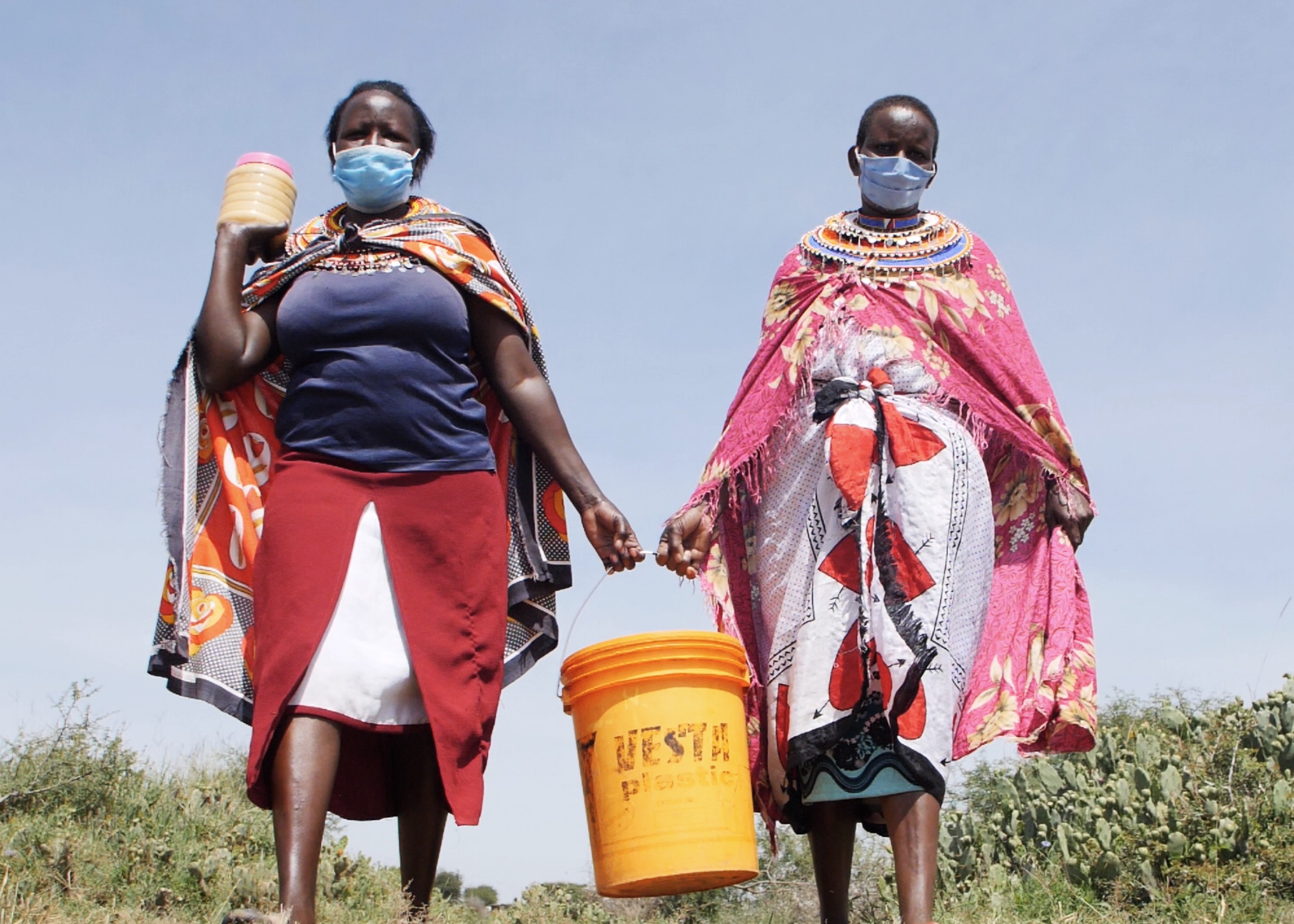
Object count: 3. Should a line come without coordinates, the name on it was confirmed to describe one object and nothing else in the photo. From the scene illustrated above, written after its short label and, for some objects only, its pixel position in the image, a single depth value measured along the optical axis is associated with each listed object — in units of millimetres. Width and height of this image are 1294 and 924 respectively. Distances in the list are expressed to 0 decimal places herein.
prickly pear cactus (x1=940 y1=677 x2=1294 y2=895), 5406
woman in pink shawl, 4500
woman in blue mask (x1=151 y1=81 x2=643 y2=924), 4199
